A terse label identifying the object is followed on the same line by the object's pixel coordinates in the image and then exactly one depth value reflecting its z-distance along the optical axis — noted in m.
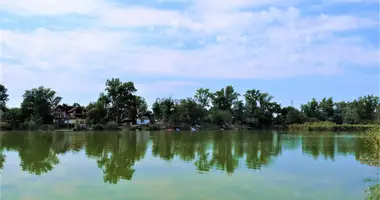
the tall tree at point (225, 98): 74.88
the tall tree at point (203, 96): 74.00
